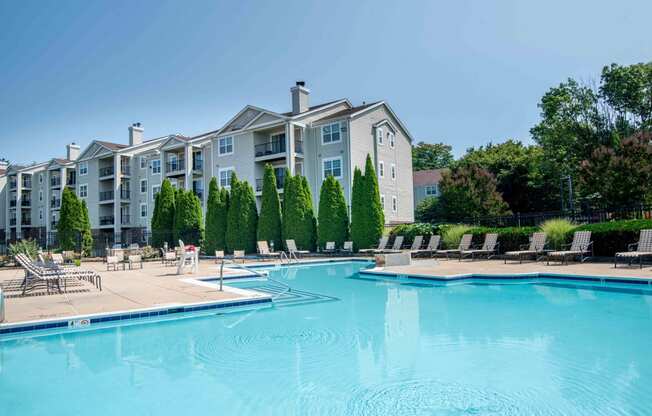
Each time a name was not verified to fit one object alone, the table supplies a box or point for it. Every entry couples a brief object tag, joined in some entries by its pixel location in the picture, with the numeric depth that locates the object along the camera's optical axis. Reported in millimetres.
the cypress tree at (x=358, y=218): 25469
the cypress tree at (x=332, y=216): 26312
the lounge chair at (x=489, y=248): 18484
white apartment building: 31500
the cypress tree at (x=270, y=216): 27891
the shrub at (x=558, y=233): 16875
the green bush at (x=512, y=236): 18188
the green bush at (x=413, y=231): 22325
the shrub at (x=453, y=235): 20672
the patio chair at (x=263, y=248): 23469
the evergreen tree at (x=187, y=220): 31203
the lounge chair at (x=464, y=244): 19531
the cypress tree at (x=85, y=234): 29994
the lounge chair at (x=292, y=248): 23612
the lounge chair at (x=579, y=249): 15312
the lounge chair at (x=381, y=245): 23322
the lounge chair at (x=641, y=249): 13141
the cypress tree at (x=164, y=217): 31859
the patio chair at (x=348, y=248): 24812
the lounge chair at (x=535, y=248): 16469
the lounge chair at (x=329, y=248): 25375
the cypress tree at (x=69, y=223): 29578
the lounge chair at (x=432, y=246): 20567
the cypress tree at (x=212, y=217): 29906
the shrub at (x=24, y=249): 21752
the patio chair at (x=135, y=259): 21484
